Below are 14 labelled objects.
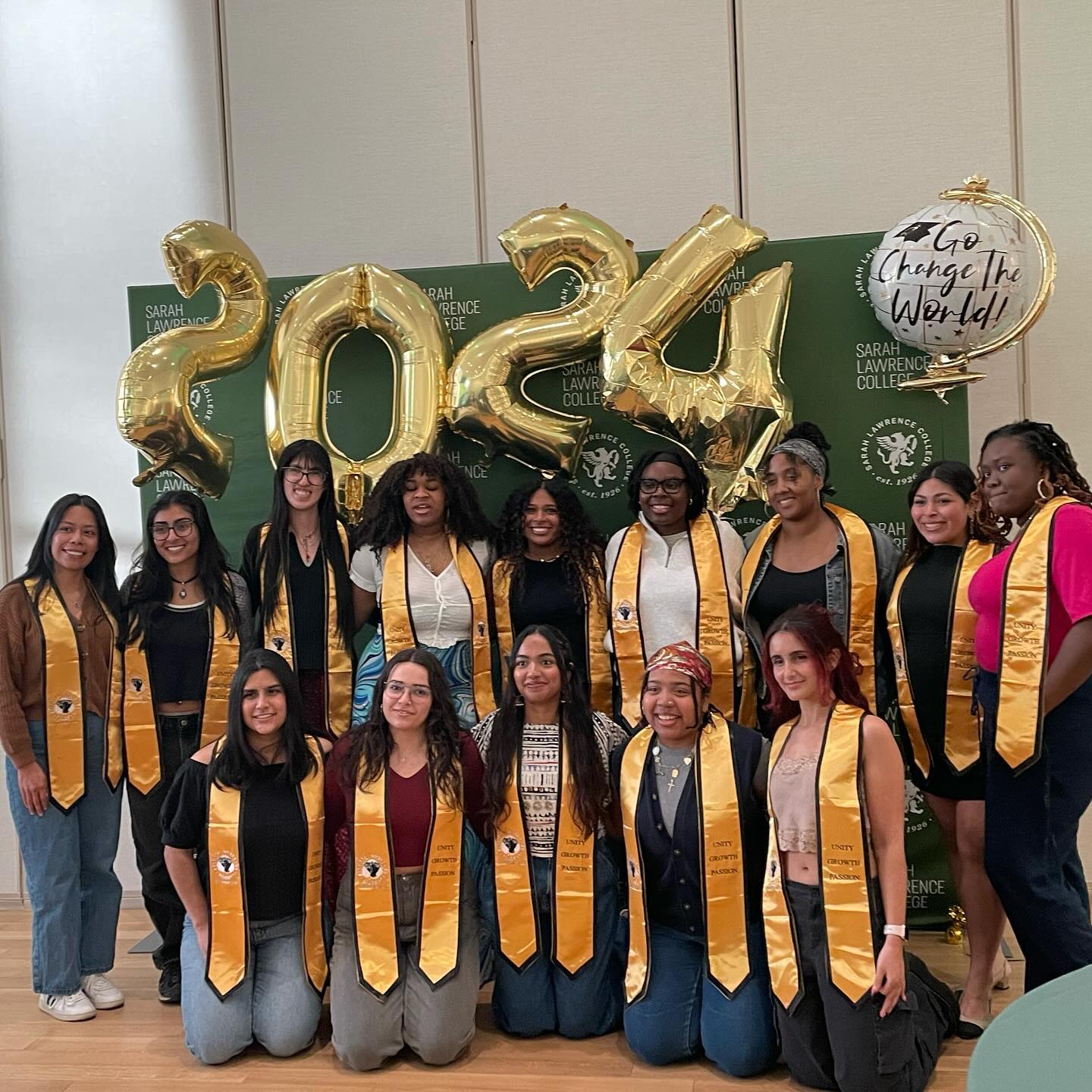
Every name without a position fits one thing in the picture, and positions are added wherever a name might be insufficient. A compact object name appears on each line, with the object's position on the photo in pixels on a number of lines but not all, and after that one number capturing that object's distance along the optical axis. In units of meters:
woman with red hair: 2.90
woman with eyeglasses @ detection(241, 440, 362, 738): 3.77
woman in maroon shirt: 3.21
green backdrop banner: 4.12
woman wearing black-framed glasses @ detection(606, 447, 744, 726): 3.74
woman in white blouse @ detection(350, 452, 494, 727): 3.75
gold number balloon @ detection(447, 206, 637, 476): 4.06
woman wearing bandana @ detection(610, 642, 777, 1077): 3.13
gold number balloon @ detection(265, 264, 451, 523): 4.12
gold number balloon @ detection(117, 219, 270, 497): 4.13
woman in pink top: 2.83
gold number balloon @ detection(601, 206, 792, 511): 3.96
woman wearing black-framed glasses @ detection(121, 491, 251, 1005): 3.70
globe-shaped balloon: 3.79
